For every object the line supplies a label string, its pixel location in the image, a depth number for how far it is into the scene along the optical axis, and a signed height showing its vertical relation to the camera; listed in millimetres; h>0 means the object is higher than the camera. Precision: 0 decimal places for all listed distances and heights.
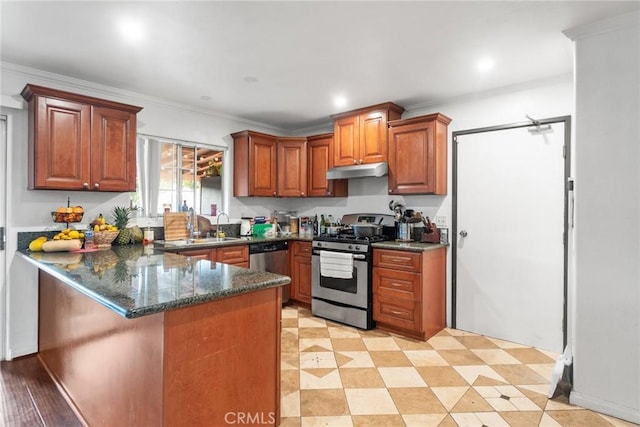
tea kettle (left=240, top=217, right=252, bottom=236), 4507 -206
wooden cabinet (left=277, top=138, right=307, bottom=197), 4676 +633
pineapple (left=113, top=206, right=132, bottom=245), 3223 -117
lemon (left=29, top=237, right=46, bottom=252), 2734 -279
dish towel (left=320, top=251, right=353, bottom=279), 3656 -586
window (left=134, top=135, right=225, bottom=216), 3744 +430
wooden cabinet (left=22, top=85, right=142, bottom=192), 2746 +608
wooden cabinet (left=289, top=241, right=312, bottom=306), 4262 -760
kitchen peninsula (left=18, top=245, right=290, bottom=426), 1352 -614
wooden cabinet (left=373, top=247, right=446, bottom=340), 3270 -803
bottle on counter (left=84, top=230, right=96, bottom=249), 2906 -252
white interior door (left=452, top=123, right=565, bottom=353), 3031 -221
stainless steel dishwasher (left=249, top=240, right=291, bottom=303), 4043 -570
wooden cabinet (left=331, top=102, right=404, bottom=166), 3852 +946
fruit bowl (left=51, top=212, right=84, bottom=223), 2926 -50
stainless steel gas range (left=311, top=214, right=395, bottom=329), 3570 -699
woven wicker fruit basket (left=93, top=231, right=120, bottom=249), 2971 -245
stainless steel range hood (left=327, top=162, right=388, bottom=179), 3809 +491
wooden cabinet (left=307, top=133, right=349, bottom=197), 4461 +584
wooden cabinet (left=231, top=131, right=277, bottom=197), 4375 +637
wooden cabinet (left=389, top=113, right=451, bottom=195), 3516 +627
